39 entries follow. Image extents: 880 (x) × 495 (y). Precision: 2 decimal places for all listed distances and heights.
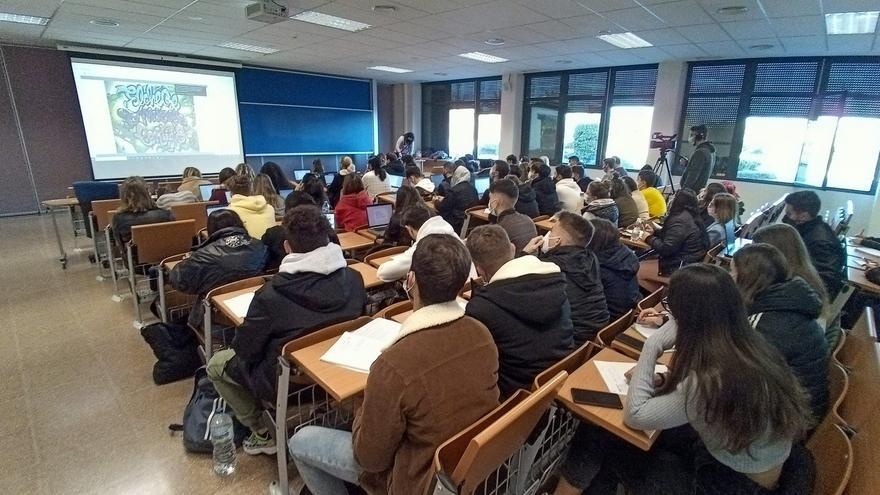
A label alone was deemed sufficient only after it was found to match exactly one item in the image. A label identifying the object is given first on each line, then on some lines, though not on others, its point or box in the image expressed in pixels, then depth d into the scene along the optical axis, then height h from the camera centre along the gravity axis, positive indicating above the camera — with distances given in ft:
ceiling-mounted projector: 14.36 +4.69
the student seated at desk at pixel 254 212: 10.75 -1.72
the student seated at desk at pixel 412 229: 8.12 -1.81
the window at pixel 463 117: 35.81 +2.75
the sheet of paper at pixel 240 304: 6.68 -2.61
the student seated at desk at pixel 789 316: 5.19 -2.08
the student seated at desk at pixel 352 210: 13.87 -2.09
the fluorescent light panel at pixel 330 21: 16.65 +5.19
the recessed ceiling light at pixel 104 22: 17.59 +5.16
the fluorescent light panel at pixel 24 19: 16.79 +5.08
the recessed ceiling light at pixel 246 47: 22.82 +5.53
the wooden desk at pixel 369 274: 8.41 -2.68
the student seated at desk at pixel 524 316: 5.29 -2.12
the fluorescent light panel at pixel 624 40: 18.71 +5.01
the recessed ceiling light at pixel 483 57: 24.59 +5.42
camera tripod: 23.87 -1.01
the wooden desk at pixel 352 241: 11.42 -2.69
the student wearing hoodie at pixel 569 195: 16.90 -1.88
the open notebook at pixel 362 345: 5.41 -2.70
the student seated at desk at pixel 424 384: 3.78 -2.18
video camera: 23.18 +0.40
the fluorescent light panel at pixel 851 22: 13.56 +4.37
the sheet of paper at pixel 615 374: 5.29 -2.98
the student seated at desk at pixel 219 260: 8.31 -2.34
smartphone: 4.95 -2.95
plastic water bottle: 6.64 -4.81
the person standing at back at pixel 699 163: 19.98 -0.65
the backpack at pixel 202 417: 6.93 -4.55
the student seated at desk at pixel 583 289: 7.02 -2.35
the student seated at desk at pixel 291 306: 5.75 -2.27
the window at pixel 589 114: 27.22 +2.42
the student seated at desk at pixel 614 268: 8.17 -2.30
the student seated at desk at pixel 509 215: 11.79 -1.96
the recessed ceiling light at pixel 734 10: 13.65 +4.59
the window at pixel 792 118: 20.58 +1.73
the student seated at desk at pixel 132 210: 11.43 -1.81
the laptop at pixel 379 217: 13.56 -2.28
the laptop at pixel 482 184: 22.57 -1.96
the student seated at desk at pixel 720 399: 3.94 -2.43
